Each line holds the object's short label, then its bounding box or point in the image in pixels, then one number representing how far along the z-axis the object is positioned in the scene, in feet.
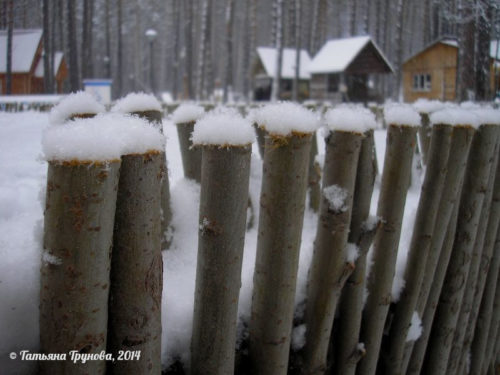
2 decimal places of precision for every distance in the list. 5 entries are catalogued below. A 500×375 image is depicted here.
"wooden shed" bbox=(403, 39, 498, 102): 56.65
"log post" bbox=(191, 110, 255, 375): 3.98
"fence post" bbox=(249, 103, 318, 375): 4.45
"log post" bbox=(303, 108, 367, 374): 5.20
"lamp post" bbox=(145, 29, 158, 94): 56.13
